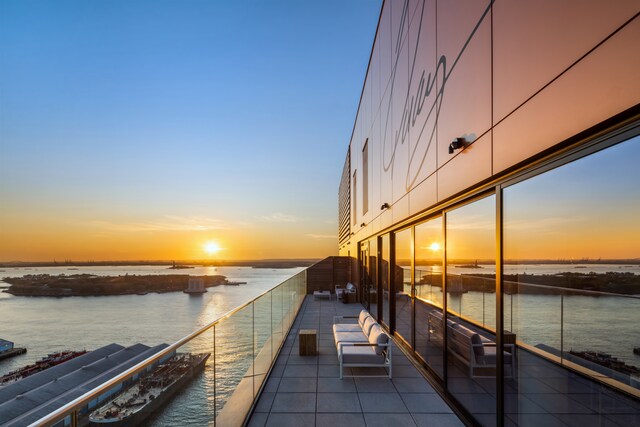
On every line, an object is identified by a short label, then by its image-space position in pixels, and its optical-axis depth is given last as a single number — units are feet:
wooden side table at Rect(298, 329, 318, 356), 21.74
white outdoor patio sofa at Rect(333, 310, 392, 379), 17.99
